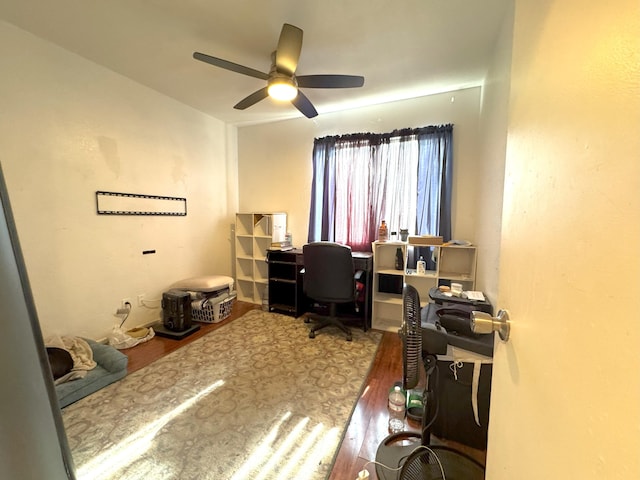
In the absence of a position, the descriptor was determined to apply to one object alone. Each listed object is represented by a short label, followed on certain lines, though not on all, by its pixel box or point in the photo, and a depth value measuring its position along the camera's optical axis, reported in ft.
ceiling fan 5.94
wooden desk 9.64
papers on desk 6.51
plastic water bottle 5.24
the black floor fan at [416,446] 3.74
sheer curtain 9.53
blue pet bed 5.71
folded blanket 6.35
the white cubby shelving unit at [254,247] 11.97
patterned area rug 4.42
